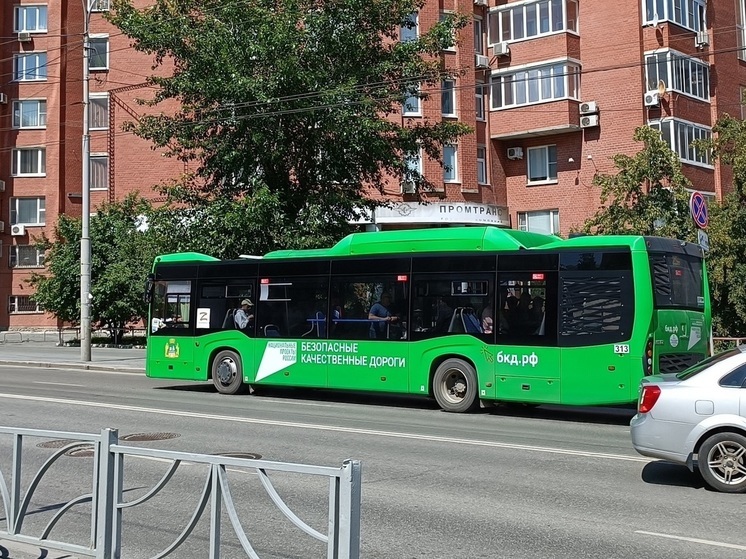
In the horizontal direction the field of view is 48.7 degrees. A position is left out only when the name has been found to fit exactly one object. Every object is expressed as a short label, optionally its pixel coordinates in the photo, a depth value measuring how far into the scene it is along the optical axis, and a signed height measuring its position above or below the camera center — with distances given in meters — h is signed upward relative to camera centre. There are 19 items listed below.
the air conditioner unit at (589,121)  34.56 +9.12
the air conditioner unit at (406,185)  25.37 +4.92
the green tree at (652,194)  24.59 +4.37
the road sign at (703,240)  15.27 +1.79
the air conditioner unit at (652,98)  32.63 +9.47
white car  8.24 -0.86
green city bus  13.64 +0.45
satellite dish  32.59 +9.80
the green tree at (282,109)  22.67 +6.57
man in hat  18.08 +0.61
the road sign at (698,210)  16.00 +2.48
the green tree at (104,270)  37.53 +3.52
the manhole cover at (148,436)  11.39 -1.28
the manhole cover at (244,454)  9.91 -1.36
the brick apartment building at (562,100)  33.75 +10.18
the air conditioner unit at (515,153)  37.56 +8.49
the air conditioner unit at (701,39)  34.38 +12.42
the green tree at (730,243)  25.75 +2.89
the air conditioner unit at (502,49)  36.62 +12.91
